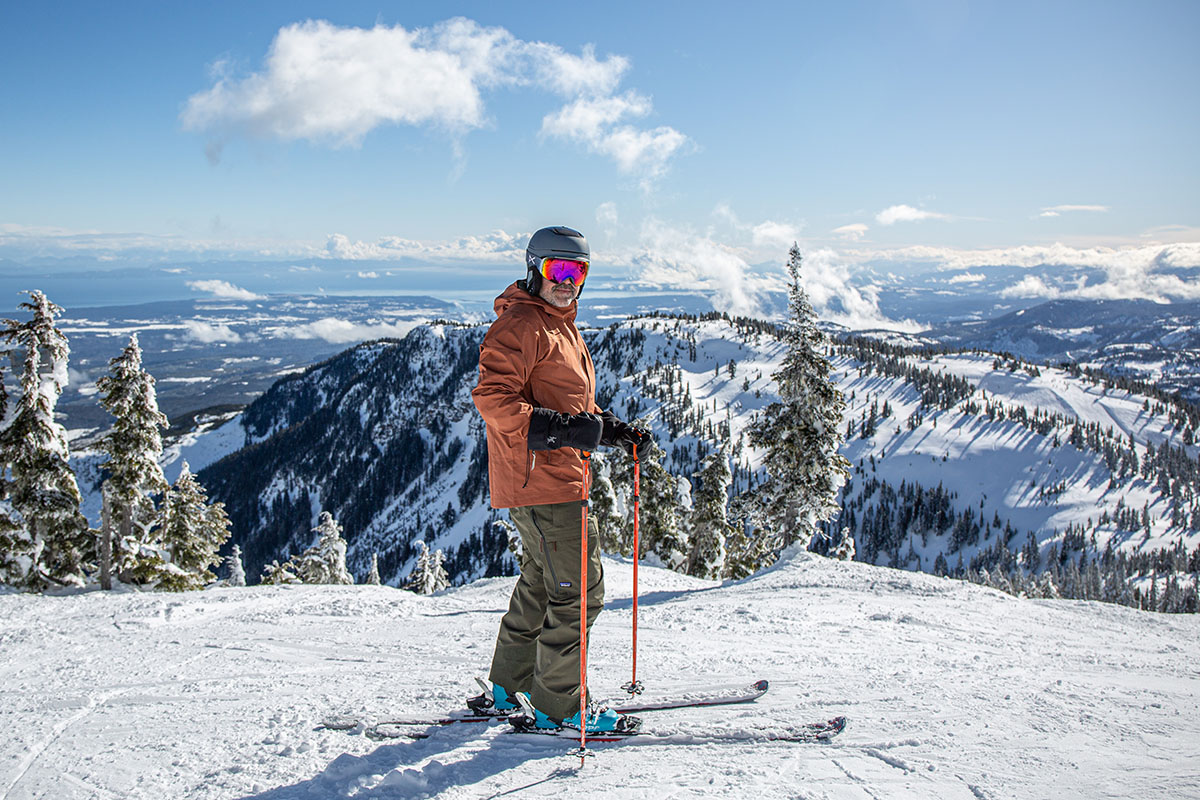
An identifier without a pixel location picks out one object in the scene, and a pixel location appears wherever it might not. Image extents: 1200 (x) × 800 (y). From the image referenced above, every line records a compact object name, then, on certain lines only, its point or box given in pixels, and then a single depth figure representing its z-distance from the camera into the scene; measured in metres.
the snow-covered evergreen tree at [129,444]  18.56
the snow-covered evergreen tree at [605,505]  26.77
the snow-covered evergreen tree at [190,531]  22.59
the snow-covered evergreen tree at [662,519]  29.83
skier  3.73
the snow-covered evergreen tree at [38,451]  16.05
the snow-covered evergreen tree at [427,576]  38.88
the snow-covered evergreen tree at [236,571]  34.75
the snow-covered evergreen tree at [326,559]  30.30
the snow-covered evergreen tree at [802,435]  20.61
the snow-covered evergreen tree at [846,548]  28.53
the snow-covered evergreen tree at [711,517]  29.16
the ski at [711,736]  4.06
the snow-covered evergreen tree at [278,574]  28.52
